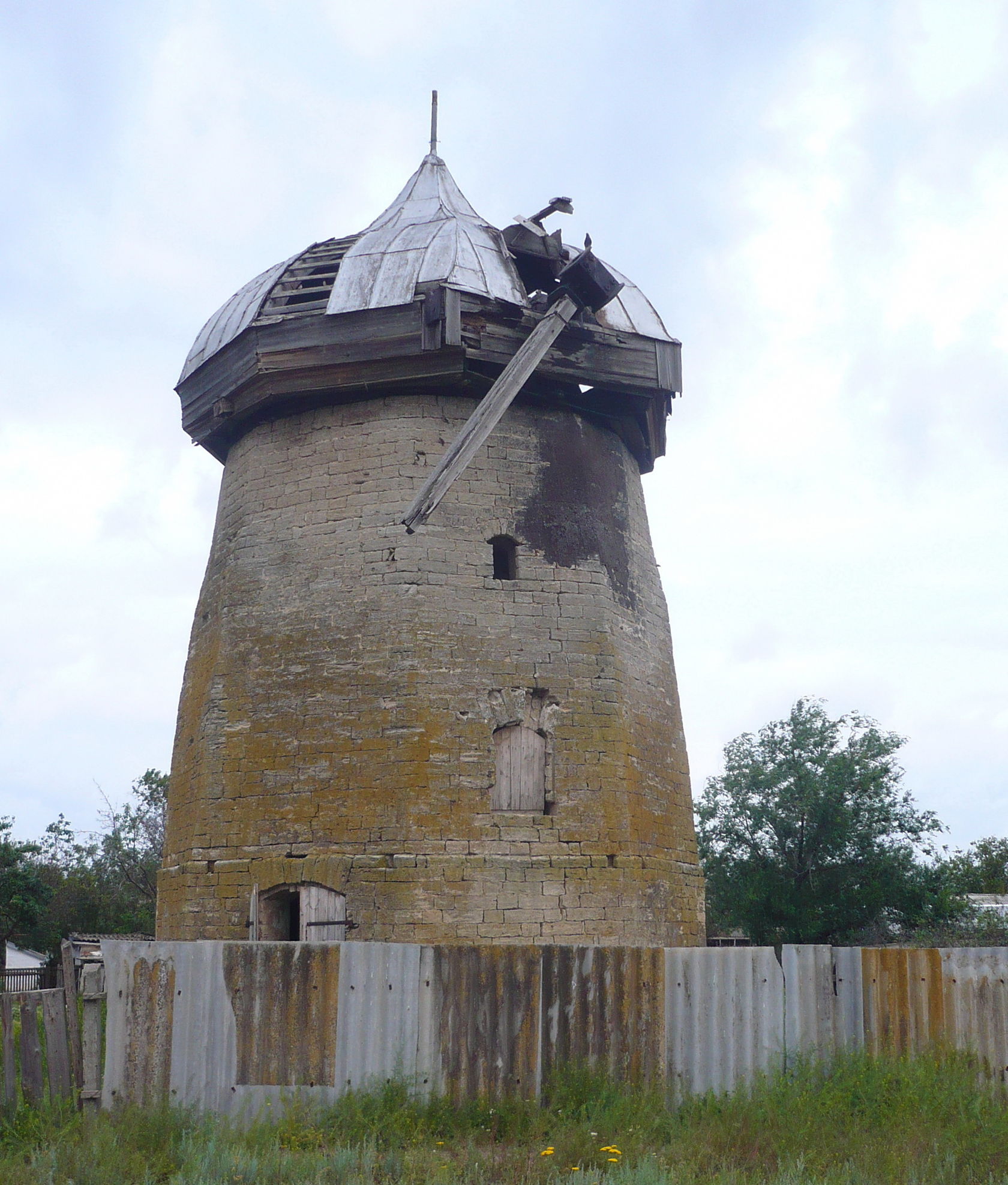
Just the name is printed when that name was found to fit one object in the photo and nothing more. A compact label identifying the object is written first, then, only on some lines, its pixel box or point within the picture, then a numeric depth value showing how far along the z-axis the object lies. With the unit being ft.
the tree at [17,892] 95.86
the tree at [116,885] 112.68
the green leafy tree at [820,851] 77.87
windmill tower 39.01
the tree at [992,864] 129.08
